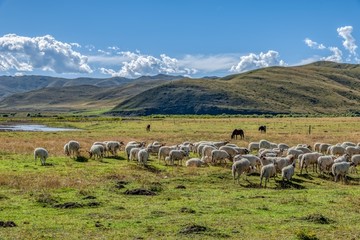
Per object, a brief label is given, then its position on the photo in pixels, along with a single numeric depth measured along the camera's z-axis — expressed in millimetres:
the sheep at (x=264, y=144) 40094
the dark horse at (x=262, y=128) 61953
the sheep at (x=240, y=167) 24828
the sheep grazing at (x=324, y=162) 27828
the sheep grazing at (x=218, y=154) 30859
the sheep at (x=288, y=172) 24734
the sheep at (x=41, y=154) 29283
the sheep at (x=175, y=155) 30312
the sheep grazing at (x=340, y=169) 25547
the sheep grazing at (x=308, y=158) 28672
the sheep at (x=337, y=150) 34969
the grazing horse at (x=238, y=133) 52519
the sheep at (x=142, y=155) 29203
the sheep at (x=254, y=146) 40194
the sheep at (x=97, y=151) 32969
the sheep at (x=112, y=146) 35594
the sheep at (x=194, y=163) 29969
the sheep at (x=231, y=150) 32812
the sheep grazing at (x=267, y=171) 23797
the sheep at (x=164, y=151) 32406
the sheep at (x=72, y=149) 33688
